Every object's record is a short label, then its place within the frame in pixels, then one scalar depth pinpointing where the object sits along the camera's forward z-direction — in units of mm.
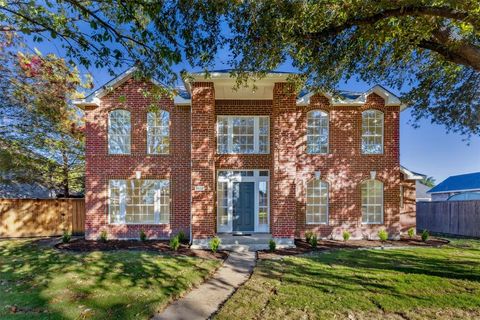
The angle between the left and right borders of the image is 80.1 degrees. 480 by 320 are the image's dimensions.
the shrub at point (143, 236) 10820
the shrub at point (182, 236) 10477
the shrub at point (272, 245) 9211
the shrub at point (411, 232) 11712
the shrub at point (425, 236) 11289
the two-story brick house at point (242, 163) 11297
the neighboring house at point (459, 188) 24469
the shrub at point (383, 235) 11023
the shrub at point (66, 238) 10586
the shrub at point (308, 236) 10595
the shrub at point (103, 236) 10727
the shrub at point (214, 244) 9055
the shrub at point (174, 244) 9180
